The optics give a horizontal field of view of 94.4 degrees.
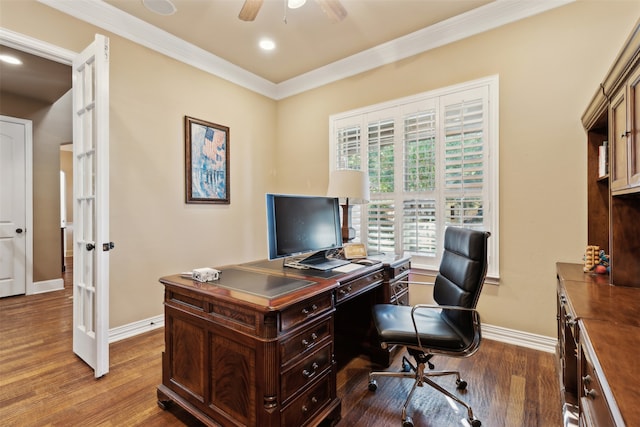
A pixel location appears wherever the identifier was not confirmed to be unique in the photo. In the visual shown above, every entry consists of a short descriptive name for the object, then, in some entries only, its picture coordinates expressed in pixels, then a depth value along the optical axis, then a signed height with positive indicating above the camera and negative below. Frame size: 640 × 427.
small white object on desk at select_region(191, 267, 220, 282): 1.70 -0.36
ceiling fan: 2.01 +1.43
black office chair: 1.71 -0.72
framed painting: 3.29 +0.59
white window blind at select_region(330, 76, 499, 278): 2.72 +0.48
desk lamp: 2.58 +0.24
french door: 2.14 +0.06
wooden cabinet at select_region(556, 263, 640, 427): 0.76 -0.45
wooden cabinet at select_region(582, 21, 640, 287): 1.36 +0.25
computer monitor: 1.90 -0.09
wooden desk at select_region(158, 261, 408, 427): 1.33 -0.68
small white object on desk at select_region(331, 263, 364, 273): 2.03 -0.40
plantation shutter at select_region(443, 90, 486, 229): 2.75 +0.50
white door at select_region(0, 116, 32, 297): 4.05 +0.12
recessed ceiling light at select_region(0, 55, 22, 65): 3.16 +1.67
